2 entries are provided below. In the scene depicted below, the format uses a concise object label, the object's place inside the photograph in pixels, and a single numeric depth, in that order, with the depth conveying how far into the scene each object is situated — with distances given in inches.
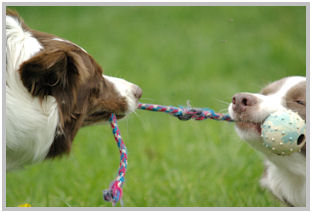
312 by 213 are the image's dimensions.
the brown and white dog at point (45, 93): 194.9
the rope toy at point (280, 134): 223.8
